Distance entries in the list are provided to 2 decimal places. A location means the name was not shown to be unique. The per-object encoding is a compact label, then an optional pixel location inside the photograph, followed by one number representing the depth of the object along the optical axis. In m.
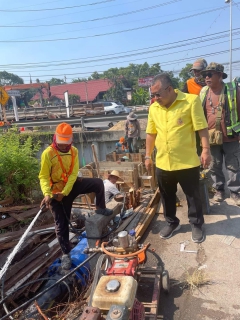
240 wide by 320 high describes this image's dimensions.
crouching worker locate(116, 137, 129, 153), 10.60
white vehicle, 29.10
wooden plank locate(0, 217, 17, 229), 5.29
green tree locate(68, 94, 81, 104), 49.06
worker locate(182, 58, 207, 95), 4.64
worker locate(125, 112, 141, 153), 10.45
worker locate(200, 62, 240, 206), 4.04
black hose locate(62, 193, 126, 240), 3.86
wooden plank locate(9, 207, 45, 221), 5.48
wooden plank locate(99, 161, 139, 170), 7.18
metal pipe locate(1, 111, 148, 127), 15.34
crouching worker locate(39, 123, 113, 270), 3.67
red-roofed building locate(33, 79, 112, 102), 51.78
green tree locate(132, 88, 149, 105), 43.97
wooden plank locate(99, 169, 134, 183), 6.34
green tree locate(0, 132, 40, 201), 5.83
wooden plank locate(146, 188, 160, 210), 4.89
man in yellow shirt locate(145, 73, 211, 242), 3.32
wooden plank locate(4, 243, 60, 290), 4.04
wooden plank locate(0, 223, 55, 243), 4.89
